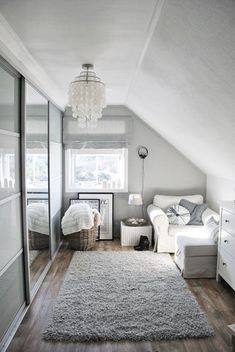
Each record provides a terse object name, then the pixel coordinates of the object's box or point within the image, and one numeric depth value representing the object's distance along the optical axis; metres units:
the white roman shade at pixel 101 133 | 4.86
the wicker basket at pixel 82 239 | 4.24
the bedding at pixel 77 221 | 4.16
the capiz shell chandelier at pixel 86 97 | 2.52
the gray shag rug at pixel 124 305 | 2.29
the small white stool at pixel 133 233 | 4.53
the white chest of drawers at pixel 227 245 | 2.86
